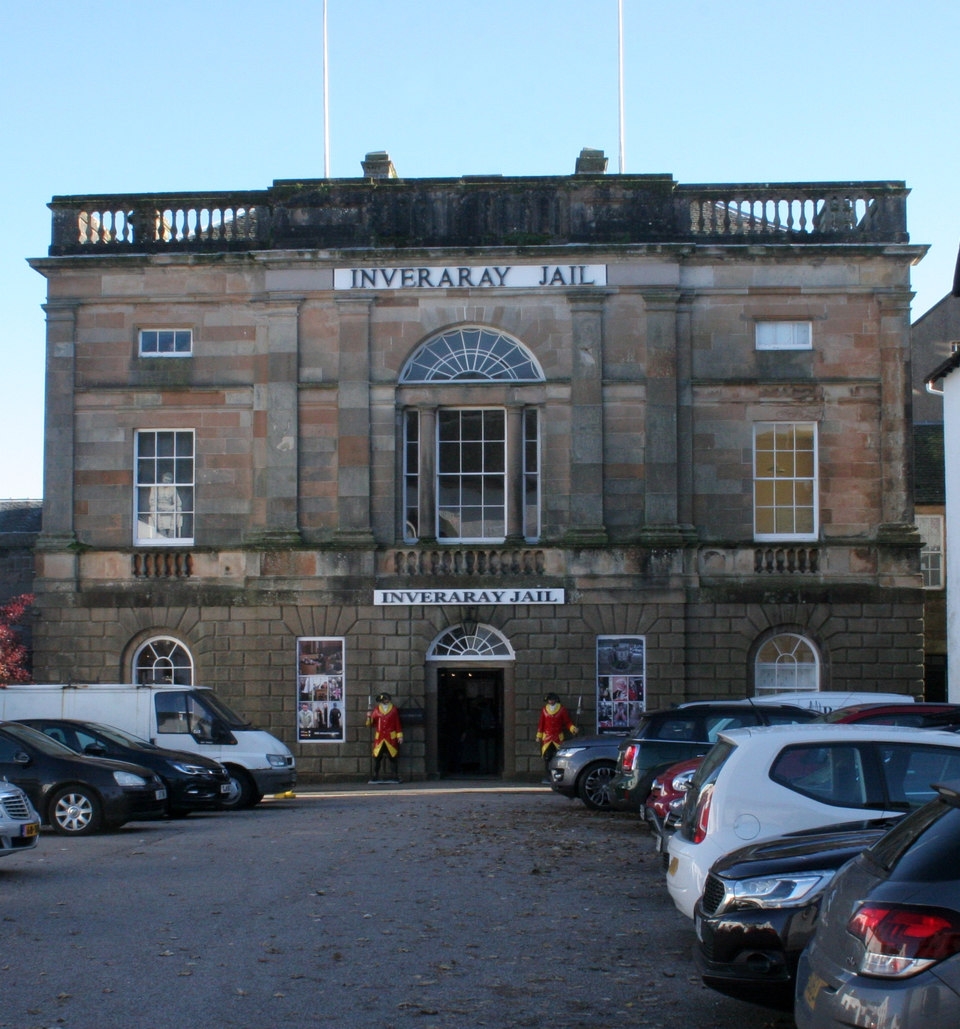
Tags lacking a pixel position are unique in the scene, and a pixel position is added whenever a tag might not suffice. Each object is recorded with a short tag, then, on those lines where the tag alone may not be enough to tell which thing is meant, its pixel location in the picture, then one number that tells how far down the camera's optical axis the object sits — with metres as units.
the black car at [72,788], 19.45
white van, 25.06
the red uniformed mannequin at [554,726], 29.53
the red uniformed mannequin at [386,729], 30.30
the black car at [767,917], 8.44
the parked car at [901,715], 15.87
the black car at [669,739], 19.00
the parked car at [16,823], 14.68
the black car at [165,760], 21.83
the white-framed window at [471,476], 31.64
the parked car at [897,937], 5.72
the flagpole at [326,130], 34.09
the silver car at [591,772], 22.88
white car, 10.00
